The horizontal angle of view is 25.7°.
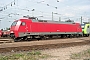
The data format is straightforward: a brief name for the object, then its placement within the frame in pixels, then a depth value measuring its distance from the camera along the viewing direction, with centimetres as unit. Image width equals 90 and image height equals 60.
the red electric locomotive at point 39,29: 2761
